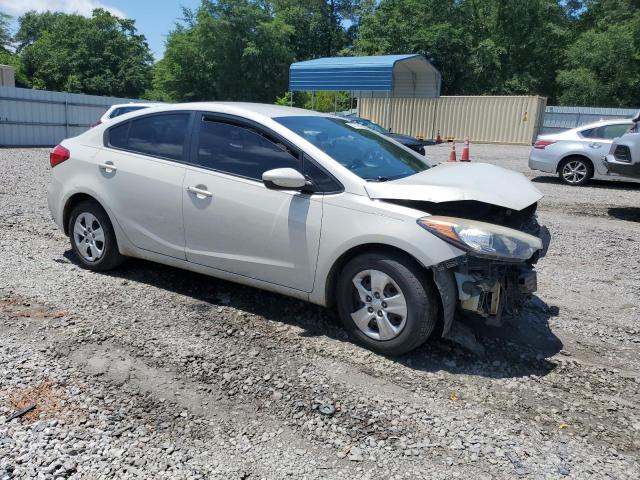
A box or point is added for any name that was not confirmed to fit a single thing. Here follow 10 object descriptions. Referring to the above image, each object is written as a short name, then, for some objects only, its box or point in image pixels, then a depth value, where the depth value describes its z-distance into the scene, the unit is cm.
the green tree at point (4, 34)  6098
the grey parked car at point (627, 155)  908
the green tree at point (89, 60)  5159
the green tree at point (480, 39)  3903
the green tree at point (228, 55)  4419
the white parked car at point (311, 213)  373
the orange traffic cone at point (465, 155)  1411
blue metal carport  2338
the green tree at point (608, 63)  3544
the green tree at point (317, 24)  4922
